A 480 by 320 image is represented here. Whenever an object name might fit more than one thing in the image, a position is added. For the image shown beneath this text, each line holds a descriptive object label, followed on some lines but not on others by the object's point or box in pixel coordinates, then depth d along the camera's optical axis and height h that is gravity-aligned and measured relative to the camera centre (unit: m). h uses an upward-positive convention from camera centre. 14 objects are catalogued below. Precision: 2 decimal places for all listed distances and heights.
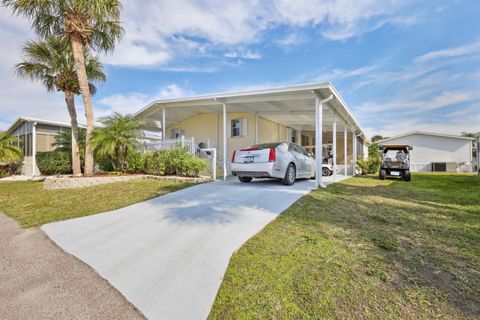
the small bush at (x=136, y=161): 11.03 +0.06
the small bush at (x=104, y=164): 11.85 -0.09
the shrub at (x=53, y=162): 15.11 +0.01
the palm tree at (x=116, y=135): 9.92 +1.13
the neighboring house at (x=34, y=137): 16.09 +1.82
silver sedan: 7.85 +0.02
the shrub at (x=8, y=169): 16.70 -0.50
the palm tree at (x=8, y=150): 15.75 +0.83
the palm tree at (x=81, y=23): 9.13 +5.86
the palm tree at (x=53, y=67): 11.31 +4.60
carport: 8.46 +2.49
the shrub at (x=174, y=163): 9.79 -0.02
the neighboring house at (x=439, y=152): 22.83 +1.12
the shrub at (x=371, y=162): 15.92 +0.06
